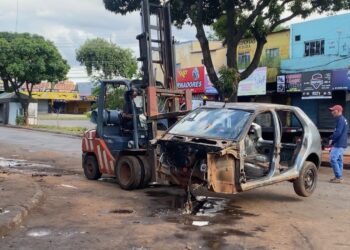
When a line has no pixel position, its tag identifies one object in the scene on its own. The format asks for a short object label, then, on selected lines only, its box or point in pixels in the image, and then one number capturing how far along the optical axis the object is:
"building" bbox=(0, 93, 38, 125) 42.03
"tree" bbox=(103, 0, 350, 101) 17.70
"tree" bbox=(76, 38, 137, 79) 65.94
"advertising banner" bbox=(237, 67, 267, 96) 27.77
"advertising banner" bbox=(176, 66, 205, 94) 32.25
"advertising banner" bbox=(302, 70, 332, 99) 24.19
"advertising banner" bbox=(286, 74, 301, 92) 25.89
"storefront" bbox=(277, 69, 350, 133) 23.81
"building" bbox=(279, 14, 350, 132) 24.36
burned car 7.79
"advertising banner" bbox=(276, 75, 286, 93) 26.89
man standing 11.58
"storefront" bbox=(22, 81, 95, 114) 73.25
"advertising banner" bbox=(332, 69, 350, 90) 23.23
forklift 10.00
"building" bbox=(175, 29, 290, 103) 27.97
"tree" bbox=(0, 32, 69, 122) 39.44
